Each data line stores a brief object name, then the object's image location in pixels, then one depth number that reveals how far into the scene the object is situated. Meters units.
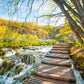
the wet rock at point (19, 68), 3.49
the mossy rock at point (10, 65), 3.79
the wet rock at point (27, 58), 4.68
